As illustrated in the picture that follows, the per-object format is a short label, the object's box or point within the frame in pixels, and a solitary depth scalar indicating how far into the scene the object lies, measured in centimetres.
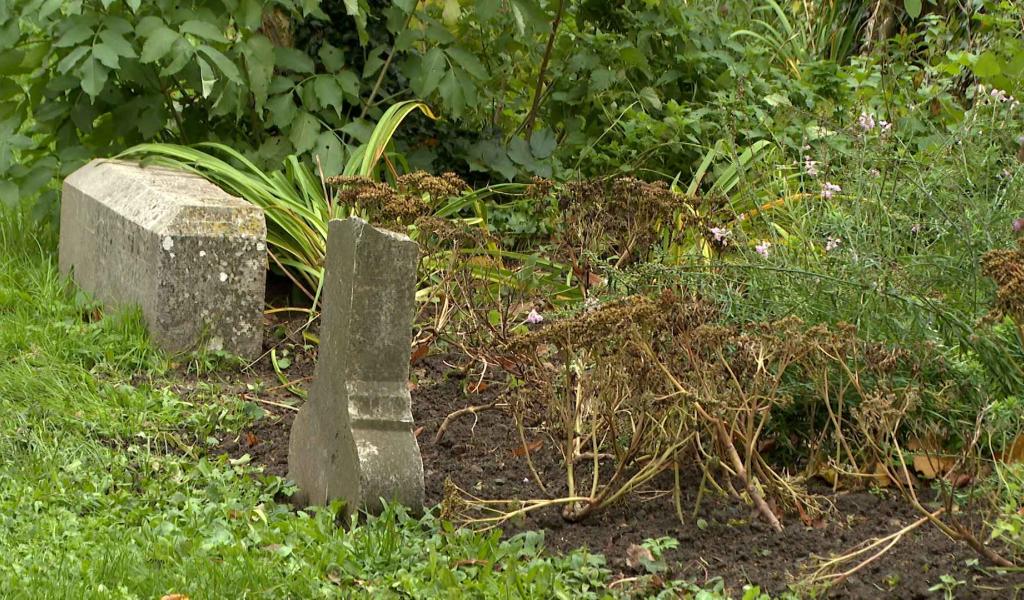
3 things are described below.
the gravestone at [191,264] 985
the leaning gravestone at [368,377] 715
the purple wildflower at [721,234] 912
